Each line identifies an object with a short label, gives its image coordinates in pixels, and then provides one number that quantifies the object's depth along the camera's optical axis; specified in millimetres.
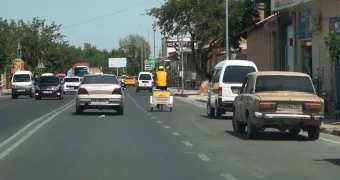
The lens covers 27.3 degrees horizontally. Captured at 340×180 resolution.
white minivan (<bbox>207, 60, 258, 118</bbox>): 25594
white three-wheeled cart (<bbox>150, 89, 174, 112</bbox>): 30672
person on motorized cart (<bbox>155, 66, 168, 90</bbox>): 29905
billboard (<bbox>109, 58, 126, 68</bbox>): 145625
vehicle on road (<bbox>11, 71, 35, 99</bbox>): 53112
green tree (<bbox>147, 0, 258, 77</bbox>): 60406
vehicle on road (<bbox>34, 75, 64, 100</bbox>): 48469
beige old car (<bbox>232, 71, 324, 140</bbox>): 17281
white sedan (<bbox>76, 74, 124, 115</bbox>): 27875
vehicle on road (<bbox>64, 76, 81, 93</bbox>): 62678
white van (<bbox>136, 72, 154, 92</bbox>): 67375
